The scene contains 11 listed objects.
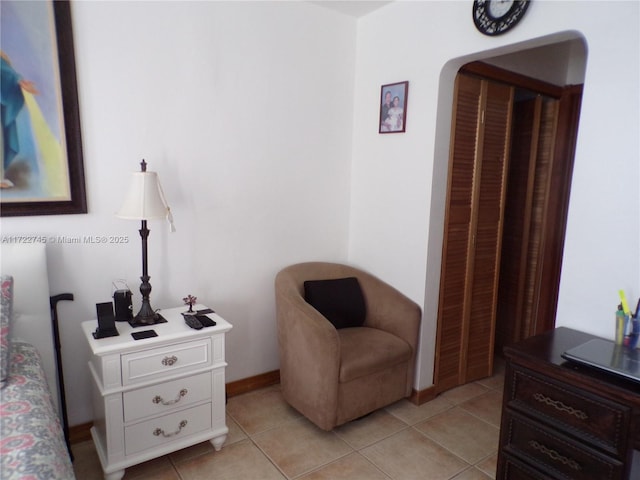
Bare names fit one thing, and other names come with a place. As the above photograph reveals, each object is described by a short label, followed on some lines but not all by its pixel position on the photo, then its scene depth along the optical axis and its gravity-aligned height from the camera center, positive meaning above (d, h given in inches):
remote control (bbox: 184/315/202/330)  79.7 -27.8
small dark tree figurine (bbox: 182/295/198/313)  86.7 -25.7
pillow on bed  59.7 -21.6
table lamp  75.1 -5.6
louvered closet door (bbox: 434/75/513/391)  100.7 -13.3
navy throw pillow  101.7 -29.8
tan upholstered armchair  87.2 -37.1
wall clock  77.4 +29.0
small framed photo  100.6 +15.2
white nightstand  72.8 -38.5
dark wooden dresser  53.9 -31.6
